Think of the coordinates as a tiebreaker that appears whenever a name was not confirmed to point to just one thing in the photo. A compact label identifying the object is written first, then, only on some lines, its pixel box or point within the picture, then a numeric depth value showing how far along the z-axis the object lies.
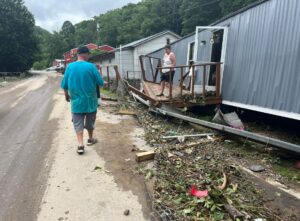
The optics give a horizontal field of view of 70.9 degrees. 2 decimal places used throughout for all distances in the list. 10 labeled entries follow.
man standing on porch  6.50
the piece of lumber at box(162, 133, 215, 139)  4.45
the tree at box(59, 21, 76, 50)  71.15
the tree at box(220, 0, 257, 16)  24.81
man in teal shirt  3.56
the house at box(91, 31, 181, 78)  19.08
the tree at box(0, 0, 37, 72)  31.32
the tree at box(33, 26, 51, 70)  68.15
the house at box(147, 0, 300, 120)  4.45
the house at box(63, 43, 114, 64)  44.33
